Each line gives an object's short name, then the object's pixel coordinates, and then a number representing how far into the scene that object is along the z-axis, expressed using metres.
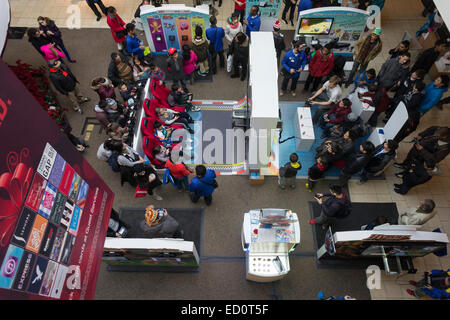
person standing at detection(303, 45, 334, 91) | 6.68
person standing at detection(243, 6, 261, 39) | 7.40
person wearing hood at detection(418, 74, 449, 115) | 5.73
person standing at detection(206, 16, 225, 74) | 7.22
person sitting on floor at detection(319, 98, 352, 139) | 6.15
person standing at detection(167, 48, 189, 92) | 6.91
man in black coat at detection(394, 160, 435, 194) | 5.30
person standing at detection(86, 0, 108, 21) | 8.95
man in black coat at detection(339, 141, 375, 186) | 5.25
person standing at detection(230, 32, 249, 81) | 6.93
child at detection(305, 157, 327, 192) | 5.46
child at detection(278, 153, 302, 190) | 5.54
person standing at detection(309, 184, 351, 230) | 4.82
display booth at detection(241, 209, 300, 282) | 4.49
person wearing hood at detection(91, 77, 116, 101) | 6.19
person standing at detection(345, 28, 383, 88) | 6.70
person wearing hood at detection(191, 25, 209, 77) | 7.03
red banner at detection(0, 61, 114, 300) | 2.01
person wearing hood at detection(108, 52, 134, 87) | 6.76
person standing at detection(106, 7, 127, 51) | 7.43
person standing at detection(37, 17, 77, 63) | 7.14
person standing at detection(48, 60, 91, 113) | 6.26
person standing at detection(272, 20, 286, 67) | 7.11
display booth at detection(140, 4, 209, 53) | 7.43
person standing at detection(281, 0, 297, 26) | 8.88
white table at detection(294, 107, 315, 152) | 6.46
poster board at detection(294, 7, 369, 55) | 7.33
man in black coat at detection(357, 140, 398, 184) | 5.28
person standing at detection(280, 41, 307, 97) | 6.68
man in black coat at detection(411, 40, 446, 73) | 6.83
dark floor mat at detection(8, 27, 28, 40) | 8.94
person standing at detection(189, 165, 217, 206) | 5.05
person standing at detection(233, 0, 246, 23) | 8.41
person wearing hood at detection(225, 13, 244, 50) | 7.45
